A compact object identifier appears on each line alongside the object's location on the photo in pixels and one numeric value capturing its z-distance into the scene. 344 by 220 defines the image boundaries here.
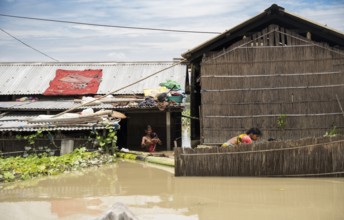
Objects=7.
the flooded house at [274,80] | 13.89
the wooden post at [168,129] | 16.53
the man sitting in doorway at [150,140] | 15.92
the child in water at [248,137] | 10.64
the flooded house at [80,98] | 15.12
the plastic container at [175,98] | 16.31
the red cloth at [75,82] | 18.55
